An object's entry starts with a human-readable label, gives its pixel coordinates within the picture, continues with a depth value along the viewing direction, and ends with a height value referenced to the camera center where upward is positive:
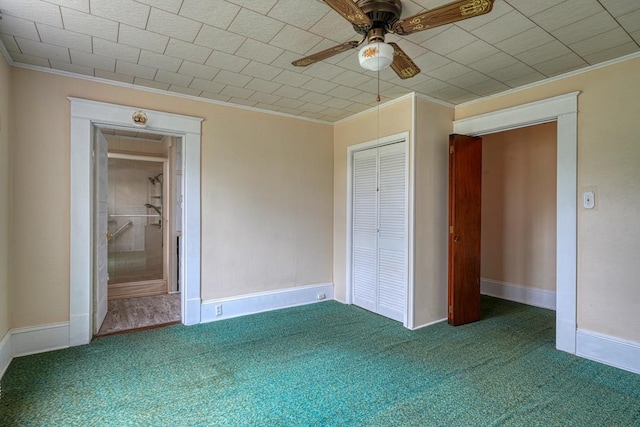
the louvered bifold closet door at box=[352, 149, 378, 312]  4.20 -0.21
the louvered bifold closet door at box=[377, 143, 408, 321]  3.76 -0.22
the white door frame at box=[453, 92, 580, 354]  2.93 +0.03
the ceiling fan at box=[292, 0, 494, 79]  1.61 +0.99
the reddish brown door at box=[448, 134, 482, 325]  3.65 -0.16
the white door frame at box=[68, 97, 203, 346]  3.08 +0.10
